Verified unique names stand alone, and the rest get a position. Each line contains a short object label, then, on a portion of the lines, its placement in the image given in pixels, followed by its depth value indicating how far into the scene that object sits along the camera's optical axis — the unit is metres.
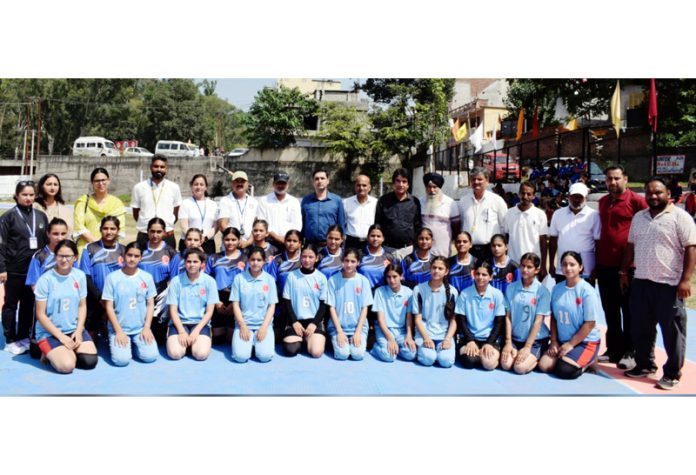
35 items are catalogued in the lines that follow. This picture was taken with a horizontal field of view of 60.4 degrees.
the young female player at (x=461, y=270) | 5.99
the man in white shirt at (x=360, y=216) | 6.57
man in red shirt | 5.59
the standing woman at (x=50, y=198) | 6.13
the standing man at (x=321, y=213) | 6.64
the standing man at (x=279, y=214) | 6.67
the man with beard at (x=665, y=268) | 5.01
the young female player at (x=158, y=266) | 6.04
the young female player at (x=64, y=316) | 5.32
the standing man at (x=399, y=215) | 6.36
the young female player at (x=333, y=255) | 6.18
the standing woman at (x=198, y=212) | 6.70
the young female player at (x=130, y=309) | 5.59
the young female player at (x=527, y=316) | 5.53
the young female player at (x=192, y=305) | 5.75
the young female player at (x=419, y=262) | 5.98
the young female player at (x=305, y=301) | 5.95
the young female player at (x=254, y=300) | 5.81
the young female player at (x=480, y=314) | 5.62
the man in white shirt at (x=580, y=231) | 5.84
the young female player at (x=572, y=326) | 5.35
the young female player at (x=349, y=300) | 5.84
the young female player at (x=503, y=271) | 5.92
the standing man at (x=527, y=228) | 6.18
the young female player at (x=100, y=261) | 5.86
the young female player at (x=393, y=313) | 5.78
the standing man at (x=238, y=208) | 6.71
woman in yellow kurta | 6.23
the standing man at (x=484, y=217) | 6.28
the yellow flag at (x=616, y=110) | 10.02
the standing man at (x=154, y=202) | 6.69
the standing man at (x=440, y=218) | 6.35
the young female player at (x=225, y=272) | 6.27
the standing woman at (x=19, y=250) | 5.90
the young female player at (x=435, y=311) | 5.67
